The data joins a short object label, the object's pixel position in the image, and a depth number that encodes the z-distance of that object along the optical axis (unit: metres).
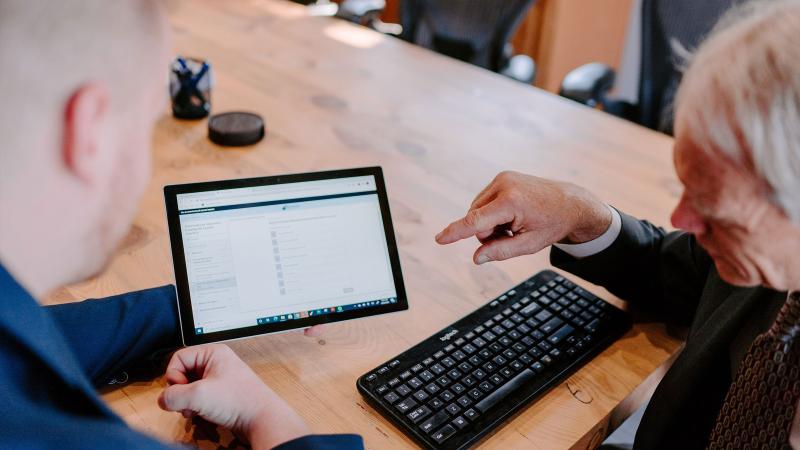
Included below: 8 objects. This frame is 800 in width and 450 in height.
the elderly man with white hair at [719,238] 0.72
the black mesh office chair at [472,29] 2.31
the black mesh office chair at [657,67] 1.84
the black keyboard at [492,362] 0.86
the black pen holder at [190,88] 1.55
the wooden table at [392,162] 0.92
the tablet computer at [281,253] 0.92
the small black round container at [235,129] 1.48
